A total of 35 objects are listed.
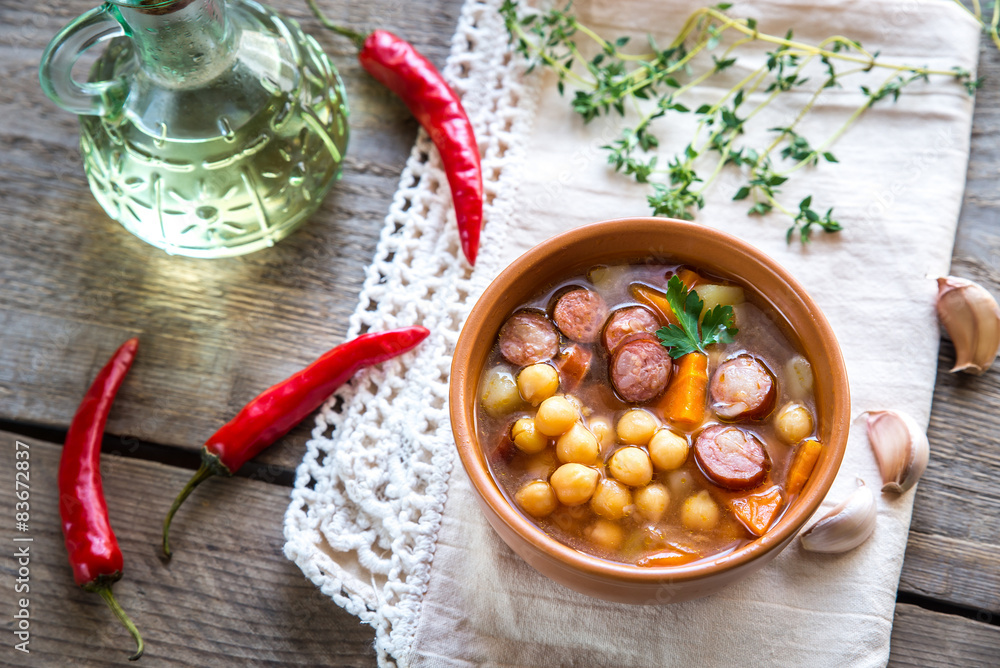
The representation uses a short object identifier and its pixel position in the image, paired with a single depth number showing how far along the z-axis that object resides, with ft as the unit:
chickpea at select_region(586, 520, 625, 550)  1.73
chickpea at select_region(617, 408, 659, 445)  1.75
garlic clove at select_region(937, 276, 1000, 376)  1.88
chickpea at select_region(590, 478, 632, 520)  1.73
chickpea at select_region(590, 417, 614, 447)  1.77
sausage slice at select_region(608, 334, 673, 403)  1.77
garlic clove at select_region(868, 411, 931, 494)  1.83
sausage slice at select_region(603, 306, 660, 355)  1.79
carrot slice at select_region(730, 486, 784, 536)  1.72
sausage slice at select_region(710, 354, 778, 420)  1.76
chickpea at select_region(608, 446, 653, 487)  1.73
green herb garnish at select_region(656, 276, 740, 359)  1.77
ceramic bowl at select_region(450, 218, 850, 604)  1.66
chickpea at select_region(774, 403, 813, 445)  1.75
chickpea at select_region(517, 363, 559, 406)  1.77
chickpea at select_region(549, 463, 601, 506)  1.72
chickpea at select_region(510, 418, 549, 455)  1.76
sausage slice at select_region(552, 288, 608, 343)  1.81
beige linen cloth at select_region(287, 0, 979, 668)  1.82
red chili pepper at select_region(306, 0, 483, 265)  1.94
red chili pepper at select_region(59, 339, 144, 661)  1.87
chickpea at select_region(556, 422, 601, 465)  1.74
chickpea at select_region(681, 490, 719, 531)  1.73
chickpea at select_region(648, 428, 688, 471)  1.74
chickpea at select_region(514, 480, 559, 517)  1.73
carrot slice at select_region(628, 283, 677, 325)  1.80
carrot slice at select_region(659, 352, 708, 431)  1.77
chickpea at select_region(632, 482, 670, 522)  1.73
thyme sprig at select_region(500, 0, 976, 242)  1.95
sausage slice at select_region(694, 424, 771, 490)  1.73
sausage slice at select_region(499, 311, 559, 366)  1.80
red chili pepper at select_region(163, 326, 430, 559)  1.89
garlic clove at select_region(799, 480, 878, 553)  1.80
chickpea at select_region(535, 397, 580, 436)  1.75
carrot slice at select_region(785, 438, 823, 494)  1.73
